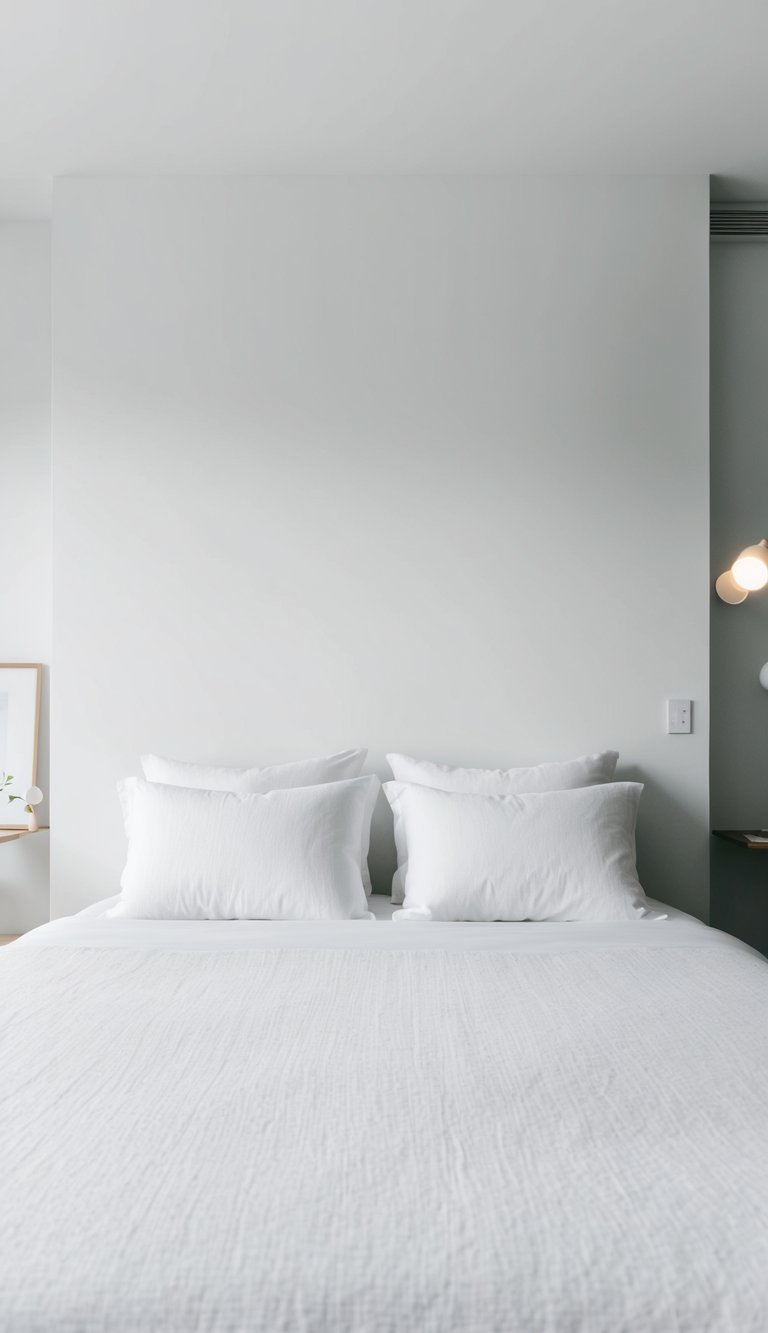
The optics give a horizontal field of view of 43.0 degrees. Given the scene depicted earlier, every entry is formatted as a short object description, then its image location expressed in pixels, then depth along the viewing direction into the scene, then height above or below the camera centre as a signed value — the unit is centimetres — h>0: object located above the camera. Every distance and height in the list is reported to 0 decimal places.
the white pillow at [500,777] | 275 -26
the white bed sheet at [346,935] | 222 -58
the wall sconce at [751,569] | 295 +36
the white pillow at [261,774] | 276 -25
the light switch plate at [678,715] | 293 -8
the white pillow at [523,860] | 247 -44
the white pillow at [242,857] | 246 -44
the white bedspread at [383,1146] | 97 -57
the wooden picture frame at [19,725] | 321 -13
